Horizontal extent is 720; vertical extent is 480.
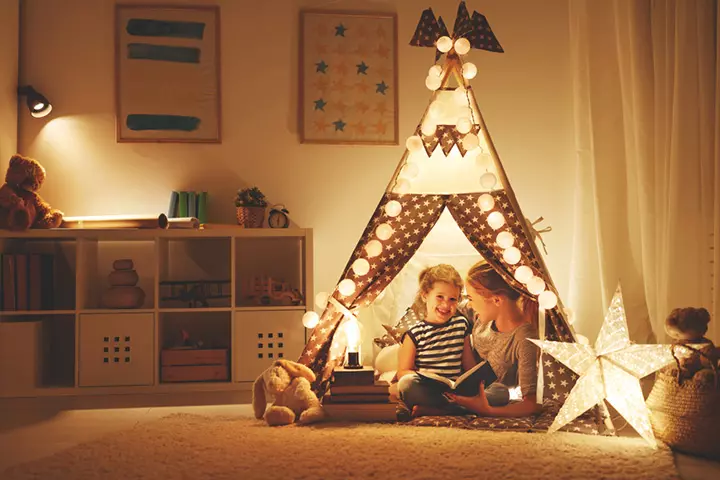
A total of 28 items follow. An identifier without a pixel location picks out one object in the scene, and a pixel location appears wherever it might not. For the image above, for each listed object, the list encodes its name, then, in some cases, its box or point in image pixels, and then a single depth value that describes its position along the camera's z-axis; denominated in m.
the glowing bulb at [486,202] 2.90
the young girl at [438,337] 2.92
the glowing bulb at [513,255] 2.87
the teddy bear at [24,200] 3.27
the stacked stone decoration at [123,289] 3.37
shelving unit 3.29
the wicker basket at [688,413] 2.20
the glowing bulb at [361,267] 2.96
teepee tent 2.92
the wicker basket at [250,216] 3.53
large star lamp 2.40
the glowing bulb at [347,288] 2.98
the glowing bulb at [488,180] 2.84
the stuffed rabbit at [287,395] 2.73
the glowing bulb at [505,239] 2.84
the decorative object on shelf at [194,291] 3.50
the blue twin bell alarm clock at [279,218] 3.74
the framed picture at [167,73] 3.76
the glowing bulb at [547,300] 2.79
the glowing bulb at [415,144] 2.95
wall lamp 3.64
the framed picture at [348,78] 3.85
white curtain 2.84
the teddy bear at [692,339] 2.28
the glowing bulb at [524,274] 2.83
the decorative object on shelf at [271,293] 3.46
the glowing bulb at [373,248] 2.96
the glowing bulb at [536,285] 2.80
